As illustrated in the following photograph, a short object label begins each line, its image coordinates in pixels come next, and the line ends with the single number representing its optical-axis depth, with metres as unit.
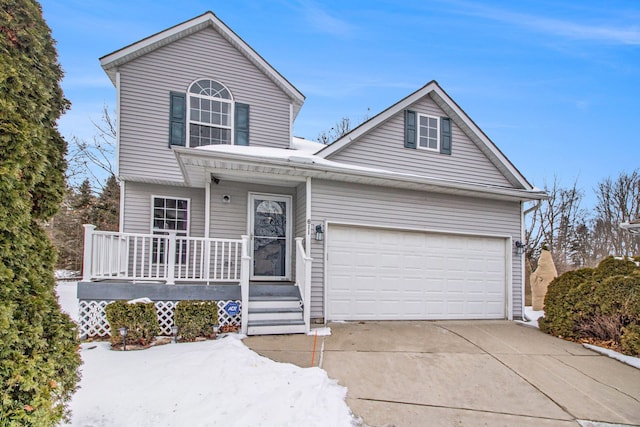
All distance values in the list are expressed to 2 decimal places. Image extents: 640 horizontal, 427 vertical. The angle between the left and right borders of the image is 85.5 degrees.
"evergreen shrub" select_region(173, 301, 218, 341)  5.89
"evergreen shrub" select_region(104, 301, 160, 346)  5.54
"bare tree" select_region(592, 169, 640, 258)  22.38
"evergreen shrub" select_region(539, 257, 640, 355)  6.13
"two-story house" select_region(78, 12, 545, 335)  7.00
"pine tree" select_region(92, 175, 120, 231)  16.61
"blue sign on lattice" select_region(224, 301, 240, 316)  6.40
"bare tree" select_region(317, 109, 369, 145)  22.33
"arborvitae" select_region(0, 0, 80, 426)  2.27
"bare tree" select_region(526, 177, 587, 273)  21.08
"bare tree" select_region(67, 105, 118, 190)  17.69
